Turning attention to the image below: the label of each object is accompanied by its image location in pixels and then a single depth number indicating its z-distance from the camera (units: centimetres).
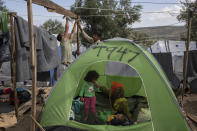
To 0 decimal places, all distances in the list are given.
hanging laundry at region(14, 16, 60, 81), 316
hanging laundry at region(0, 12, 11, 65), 307
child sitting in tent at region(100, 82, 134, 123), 338
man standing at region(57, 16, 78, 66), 428
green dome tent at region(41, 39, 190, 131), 272
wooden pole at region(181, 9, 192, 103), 372
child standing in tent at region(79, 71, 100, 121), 354
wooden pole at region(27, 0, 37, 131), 217
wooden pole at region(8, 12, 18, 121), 309
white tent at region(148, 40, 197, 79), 995
